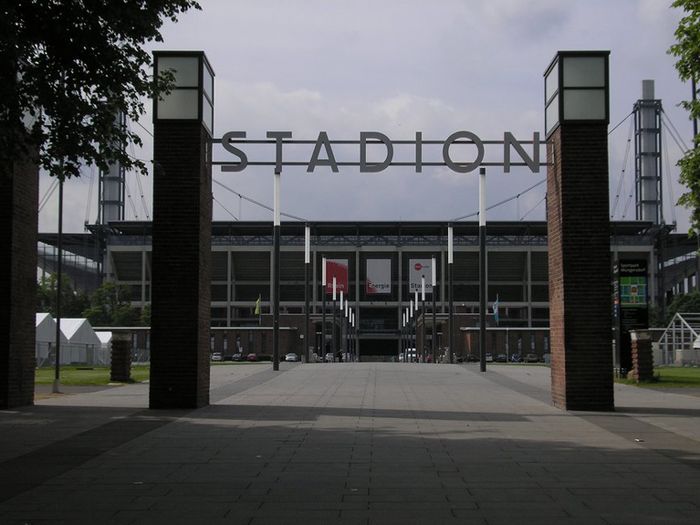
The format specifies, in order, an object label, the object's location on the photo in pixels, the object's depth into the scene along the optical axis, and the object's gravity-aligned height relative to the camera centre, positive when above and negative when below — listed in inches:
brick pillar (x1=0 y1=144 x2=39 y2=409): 722.2 +37.9
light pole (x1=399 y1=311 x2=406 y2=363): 4980.3 +1.4
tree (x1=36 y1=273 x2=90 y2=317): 4040.4 +149.7
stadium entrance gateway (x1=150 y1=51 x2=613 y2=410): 727.1 +74.1
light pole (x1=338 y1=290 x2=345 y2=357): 3911.4 +22.4
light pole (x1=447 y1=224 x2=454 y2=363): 2086.6 +73.9
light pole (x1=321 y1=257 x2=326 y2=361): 2682.1 +107.6
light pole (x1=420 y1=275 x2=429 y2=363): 3401.8 -55.8
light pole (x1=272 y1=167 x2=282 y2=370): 1576.5 +99.2
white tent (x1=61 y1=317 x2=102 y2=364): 2321.6 -28.8
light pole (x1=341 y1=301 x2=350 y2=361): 3853.3 -55.5
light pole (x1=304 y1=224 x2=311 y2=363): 2104.2 +54.0
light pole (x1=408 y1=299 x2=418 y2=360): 4037.9 +41.0
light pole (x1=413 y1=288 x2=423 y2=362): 4354.3 +16.7
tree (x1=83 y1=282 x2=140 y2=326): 4291.3 +103.8
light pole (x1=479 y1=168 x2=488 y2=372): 1591.2 +106.4
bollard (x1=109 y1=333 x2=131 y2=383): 1249.4 -38.3
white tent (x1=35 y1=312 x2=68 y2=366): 2063.2 -15.0
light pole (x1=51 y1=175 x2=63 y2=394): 993.5 +54.9
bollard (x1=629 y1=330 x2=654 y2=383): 1288.1 -35.7
